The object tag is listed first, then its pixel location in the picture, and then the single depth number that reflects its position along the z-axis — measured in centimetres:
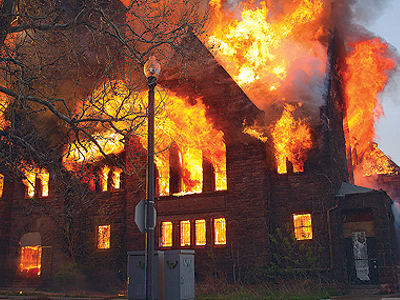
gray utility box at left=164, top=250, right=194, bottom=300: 1091
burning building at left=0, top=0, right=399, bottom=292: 1816
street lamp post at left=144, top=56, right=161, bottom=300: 869
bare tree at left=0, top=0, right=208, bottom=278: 960
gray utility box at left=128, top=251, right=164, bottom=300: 1110
